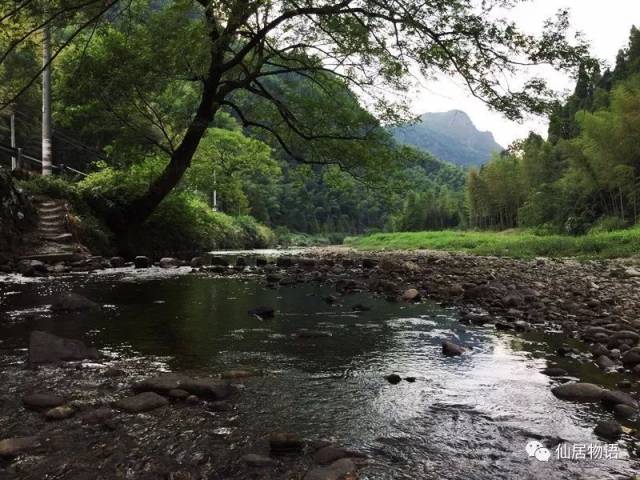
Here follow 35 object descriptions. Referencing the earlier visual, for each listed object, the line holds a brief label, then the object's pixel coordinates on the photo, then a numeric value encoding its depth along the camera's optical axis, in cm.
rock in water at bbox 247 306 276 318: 637
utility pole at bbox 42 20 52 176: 1797
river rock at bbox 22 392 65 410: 294
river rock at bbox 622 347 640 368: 421
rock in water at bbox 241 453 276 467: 239
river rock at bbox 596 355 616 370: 420
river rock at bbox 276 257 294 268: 1504
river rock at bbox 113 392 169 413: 300
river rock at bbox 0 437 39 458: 235
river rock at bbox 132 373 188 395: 332
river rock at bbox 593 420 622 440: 279
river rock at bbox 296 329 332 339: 525
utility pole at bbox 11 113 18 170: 3575
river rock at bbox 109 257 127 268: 1218
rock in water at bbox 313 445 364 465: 245
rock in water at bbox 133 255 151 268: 1236
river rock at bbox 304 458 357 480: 223
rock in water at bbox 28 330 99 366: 391
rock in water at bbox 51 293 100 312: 614
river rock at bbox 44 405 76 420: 280
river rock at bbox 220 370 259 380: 377
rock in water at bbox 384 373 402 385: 377
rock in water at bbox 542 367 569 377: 401
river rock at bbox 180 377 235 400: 329
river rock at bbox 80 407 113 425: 278
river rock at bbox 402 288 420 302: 822
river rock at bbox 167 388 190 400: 324
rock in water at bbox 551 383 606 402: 340
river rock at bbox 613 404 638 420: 311
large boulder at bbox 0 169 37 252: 1140
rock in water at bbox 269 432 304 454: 256
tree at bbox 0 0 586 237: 996
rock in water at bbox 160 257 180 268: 1289
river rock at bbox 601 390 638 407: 326
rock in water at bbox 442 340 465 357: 463
